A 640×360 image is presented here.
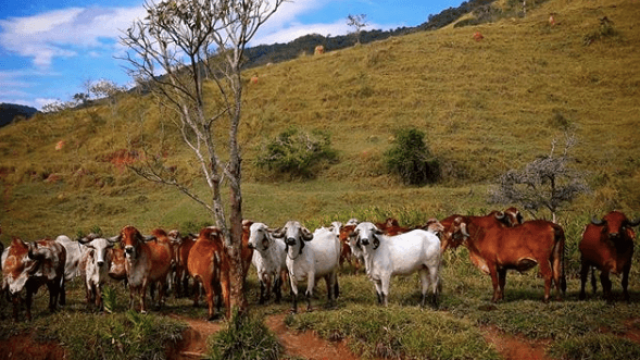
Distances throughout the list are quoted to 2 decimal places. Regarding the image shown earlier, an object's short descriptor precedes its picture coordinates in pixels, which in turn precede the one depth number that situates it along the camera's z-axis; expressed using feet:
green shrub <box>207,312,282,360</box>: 28.94
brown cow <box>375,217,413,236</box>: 50.62
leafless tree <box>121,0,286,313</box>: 29.58
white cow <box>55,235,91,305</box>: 45.83
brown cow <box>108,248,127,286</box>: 38.65
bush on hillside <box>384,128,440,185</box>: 109.09
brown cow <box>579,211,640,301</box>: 36.63
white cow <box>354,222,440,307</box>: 37.68
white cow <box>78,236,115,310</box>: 37.22
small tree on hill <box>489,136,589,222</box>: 65.00
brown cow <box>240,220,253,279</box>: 42.47
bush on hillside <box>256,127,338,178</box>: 120.57
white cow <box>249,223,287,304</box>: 40.01
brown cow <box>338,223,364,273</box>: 53.21
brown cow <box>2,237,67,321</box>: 36.37
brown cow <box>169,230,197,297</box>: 44.14
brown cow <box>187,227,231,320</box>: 36.63
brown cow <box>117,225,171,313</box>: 36.91
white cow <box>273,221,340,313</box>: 37.93
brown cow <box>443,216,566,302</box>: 36.88
